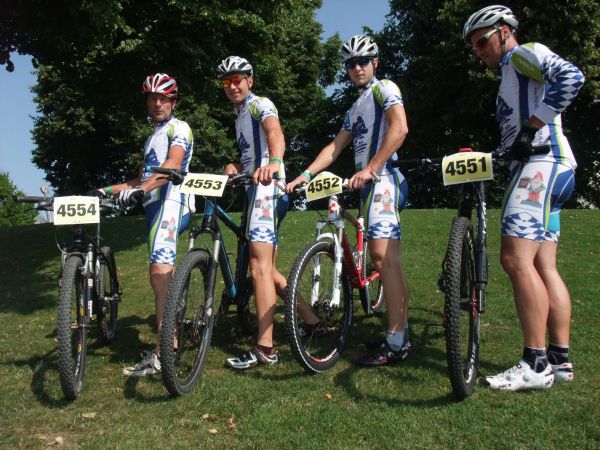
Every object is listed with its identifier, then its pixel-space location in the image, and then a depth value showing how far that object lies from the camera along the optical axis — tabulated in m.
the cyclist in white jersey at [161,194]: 4.59
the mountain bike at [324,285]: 4.02
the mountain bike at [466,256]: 3.41
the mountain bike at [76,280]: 3.85
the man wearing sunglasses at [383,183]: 4.31
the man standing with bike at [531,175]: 3.51
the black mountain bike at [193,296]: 3.74
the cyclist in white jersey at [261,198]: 4.50
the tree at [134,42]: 9.53
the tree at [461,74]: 20.72
